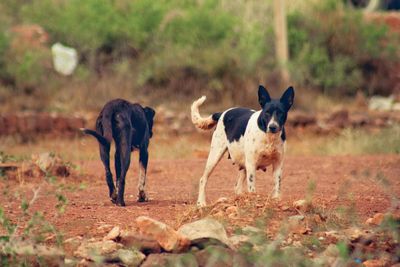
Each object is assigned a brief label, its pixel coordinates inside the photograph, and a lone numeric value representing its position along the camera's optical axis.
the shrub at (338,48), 54.73
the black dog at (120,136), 22.90
